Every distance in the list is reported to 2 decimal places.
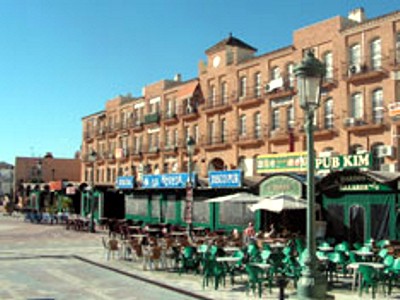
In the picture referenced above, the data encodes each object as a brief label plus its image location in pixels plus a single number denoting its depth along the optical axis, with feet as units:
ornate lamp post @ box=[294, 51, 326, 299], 29.43
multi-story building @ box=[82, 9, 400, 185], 99.14
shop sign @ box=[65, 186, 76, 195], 151.02
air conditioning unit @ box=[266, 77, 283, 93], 117.91
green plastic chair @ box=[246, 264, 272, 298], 39.50
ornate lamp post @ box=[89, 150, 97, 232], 109.50
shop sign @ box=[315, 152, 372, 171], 76.78
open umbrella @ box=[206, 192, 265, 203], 67.57
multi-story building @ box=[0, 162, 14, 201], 368.32
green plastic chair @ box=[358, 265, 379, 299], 38.93
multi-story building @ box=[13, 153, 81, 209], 280.92
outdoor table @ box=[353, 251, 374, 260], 47.75
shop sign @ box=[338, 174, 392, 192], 67.51
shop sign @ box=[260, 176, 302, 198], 73.26
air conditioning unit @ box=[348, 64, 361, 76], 101.60
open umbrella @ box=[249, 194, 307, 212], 60.03
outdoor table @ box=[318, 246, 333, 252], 51.22
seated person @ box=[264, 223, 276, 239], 67.00
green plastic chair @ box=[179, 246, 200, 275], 51.01
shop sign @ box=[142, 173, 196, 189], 107.34
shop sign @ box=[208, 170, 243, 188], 90.27
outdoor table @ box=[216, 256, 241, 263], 44.84
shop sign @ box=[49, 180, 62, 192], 160.25
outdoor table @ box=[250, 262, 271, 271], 41.44
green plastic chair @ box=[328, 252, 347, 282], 44.85
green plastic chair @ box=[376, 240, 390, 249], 55.28
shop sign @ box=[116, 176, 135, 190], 129.90
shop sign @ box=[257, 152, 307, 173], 91.45
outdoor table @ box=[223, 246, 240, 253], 52.37
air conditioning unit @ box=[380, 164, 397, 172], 93.56
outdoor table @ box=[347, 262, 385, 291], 41.09
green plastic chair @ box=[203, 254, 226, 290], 43.21
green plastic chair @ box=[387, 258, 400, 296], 40.14
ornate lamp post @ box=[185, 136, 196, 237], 67.67
